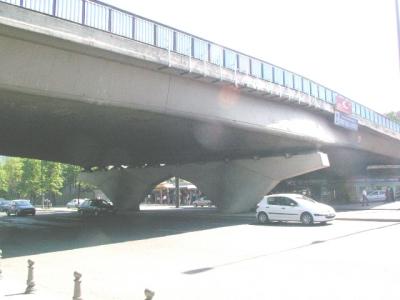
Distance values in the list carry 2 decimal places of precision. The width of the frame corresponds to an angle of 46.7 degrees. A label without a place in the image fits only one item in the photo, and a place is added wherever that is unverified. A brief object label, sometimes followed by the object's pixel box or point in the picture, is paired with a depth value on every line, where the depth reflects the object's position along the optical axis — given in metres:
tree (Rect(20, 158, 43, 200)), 63.25
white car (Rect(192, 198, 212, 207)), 56.24
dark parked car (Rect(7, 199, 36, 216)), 42.62
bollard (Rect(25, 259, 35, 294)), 8.38
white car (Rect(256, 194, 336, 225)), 22.17
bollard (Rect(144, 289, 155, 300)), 4.81
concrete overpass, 14.65
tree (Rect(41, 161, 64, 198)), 62.94
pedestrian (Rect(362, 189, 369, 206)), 41.70
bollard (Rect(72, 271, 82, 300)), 6.84
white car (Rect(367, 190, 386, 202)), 52.70
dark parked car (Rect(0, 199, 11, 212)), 51.73
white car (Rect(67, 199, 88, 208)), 62.48
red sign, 30.53
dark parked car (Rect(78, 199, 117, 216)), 36.47
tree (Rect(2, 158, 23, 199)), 72.61
